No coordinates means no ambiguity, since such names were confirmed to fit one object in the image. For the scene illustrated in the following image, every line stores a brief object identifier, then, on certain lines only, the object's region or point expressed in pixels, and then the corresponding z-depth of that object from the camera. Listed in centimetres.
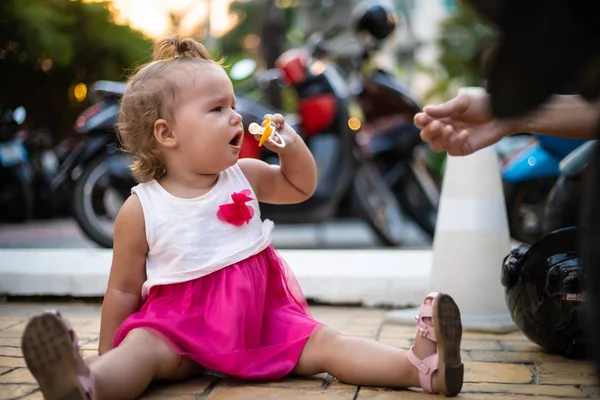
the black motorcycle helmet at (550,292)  246
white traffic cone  324
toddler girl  221
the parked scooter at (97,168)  596
